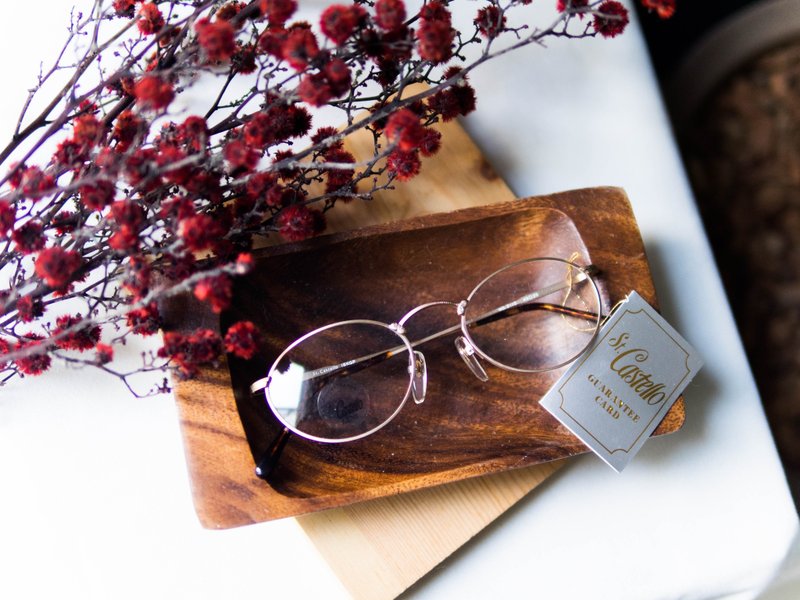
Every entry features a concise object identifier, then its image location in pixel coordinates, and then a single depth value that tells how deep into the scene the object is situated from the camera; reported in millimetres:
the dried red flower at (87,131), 386
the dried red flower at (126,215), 373
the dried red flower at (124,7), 446
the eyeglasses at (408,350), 503
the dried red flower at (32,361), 448
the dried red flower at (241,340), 418
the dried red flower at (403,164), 470
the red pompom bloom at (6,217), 386
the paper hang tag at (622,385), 488
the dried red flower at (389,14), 385
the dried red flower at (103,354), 389
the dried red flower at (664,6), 428
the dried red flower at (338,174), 468
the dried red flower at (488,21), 462
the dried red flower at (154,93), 356
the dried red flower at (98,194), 371
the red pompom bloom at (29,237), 386
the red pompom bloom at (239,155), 379
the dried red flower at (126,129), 436
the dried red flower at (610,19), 454
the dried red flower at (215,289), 376
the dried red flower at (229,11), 458
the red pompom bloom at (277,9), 379
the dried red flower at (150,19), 448
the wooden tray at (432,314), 492
